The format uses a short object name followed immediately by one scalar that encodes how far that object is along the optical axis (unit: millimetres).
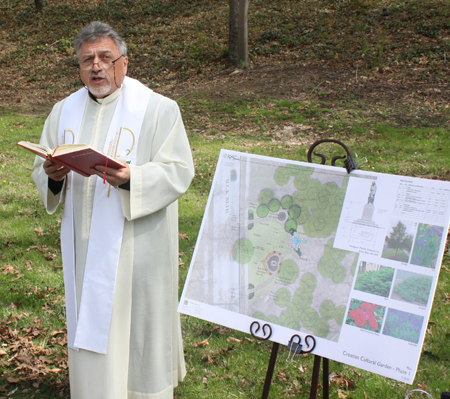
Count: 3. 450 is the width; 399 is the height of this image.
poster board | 2084
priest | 2693
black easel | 2256
